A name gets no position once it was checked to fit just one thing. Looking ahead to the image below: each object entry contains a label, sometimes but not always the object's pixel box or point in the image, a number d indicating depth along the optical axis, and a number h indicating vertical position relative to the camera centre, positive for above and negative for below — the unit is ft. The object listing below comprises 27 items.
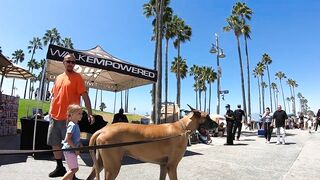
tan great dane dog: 8.87 -1.49
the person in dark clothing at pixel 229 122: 33.34 -1.22
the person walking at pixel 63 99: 11.15 +0.77
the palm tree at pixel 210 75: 169.59 +31.35
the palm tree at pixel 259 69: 183.21 +39.49
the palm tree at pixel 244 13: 107.93 +52.10
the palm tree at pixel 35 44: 219.11 +71.68
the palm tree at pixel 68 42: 216.94 +73.05
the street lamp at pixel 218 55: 63.42 +17.68
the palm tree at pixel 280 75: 262.11 +49.31
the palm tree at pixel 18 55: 238.70 +64.77
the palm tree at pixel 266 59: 181.04 +47.63
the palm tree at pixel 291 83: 308.89 +46.94
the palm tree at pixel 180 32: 101.26 +39.38
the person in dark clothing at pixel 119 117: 25.28 -0.43
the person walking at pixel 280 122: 33.74 -1.13
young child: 9.15 -1.09
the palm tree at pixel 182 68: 134.68 +29.13
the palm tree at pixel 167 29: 82.96 +36.76
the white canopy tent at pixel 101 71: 19.68 +5.31
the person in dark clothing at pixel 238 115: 37.04 -0.07
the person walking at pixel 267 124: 36.03 -1.61
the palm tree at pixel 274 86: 305.80 +41.58
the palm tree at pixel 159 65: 40.87 +10.30
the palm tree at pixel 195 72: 170.86 +34.31
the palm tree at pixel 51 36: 202.84 +73.46
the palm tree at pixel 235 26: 107.78 +45.60
